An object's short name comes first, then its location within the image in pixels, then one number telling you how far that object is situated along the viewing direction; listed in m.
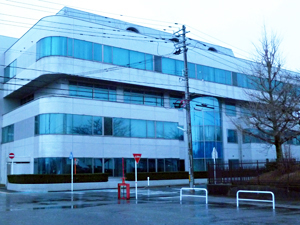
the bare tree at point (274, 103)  23.98
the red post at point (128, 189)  21.48
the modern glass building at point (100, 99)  34.66
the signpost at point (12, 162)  32.50
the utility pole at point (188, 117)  26.52
